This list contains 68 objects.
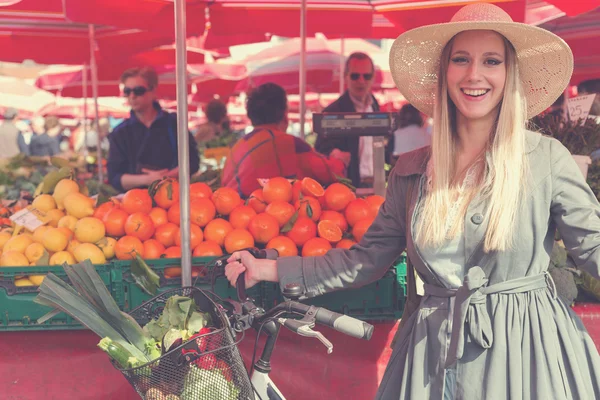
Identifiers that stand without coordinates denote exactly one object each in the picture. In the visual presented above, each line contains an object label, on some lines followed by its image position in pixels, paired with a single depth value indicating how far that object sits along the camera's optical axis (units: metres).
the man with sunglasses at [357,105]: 5.65
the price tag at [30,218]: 3.00
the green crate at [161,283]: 2.65
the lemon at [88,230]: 2.88
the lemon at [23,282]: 2.71
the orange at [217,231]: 2.93
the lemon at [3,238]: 2.98
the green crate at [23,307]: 2.62
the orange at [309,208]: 2.98
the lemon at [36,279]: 2.71
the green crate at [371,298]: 2.70
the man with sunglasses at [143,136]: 5.39
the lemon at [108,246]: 2.86
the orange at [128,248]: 2.78
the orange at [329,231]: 2.90
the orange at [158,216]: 3.03
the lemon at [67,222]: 2.99
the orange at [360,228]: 2.93
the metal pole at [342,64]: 7.98
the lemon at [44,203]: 3.08
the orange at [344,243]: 2.90
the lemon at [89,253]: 2.80
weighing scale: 3.48
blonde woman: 1.87
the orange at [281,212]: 2.94
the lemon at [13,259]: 2.76
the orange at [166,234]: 2.95
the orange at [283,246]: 2.80
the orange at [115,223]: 2.94
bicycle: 1.73
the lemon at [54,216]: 3.06
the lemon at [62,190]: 3.11
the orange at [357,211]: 2.99
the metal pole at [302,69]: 4.91
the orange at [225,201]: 3.10
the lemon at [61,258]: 2.81
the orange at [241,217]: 2.98
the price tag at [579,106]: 3.65
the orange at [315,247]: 2.80
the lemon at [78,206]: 3.03
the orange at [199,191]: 3.16
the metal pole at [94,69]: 6.75
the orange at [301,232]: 2.88
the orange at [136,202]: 3.03
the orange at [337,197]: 3.09
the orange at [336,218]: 2.99
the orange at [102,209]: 3.03
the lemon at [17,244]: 2.85
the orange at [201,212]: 2.98
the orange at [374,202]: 3.06
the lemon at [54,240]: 2.86
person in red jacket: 3.86
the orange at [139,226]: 2.89
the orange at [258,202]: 3.11
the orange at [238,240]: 2.86
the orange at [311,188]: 3.14
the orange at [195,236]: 2.89
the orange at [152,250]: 2.85
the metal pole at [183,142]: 2.51
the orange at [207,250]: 2.84
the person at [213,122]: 9.80
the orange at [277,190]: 3.07
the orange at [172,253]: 2.88
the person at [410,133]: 7.41
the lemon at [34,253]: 2.83
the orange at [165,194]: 3.10
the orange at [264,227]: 2.87
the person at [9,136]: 10.01
